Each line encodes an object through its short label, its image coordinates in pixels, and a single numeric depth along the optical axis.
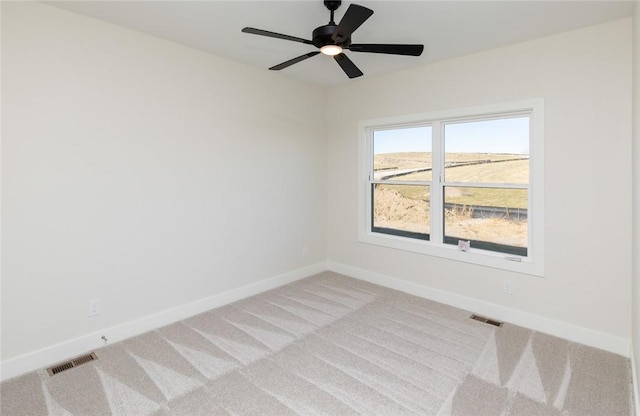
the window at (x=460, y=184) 3.19
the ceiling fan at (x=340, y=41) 2.15
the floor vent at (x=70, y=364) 2.47
